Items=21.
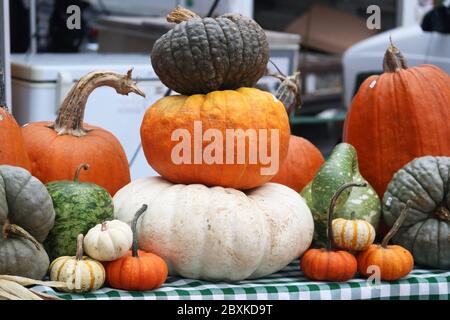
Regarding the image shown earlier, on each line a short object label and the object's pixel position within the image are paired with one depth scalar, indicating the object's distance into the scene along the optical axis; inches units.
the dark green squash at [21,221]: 75.0
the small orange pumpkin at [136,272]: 76.6
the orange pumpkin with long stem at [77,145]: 96.1
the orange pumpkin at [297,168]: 105.3
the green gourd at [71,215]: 81.4
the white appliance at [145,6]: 231.0
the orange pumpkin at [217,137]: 85.0
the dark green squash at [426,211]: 87.7
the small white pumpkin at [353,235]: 84.5
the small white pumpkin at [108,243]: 77.3
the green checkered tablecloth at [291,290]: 76.5
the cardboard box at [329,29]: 311.6
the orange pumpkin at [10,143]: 88.0
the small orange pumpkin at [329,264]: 81.6
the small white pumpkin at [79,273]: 75.4
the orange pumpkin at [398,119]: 100.4
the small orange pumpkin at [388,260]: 82.5
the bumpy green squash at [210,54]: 86.3
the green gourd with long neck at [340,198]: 91.0
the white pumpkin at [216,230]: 80.5
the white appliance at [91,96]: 163.8
